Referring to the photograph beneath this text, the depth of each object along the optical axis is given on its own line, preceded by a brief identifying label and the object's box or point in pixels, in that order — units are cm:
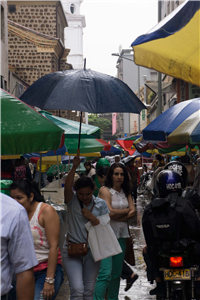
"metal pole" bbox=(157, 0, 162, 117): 1466
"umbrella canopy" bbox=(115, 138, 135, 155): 2358
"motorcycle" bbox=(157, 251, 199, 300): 417
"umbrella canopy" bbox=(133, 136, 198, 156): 1196
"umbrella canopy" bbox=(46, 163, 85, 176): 1440
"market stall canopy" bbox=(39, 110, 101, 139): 715
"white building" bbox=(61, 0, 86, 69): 8800
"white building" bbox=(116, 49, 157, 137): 8825
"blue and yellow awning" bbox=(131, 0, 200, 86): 362
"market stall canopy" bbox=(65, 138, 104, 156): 819
